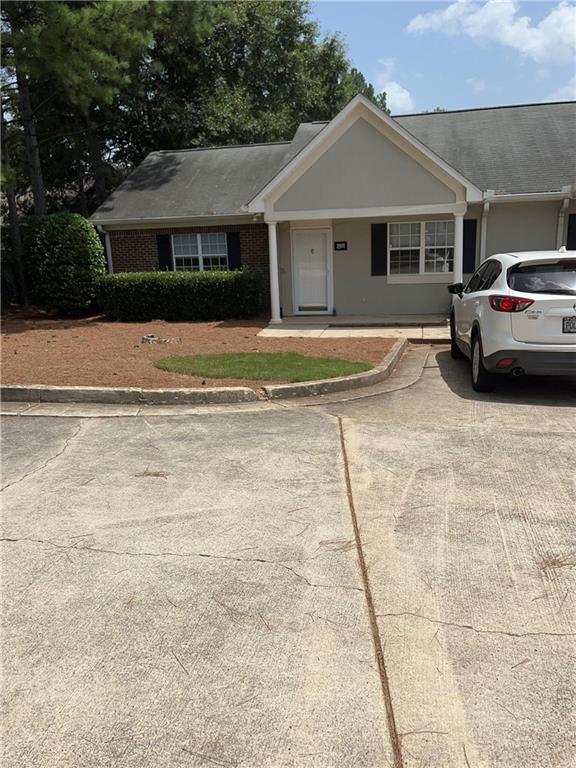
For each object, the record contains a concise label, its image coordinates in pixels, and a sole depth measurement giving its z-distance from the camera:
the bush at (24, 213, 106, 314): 16.48
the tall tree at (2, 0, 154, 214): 13.33
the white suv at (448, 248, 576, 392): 6.78
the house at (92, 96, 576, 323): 14.19
